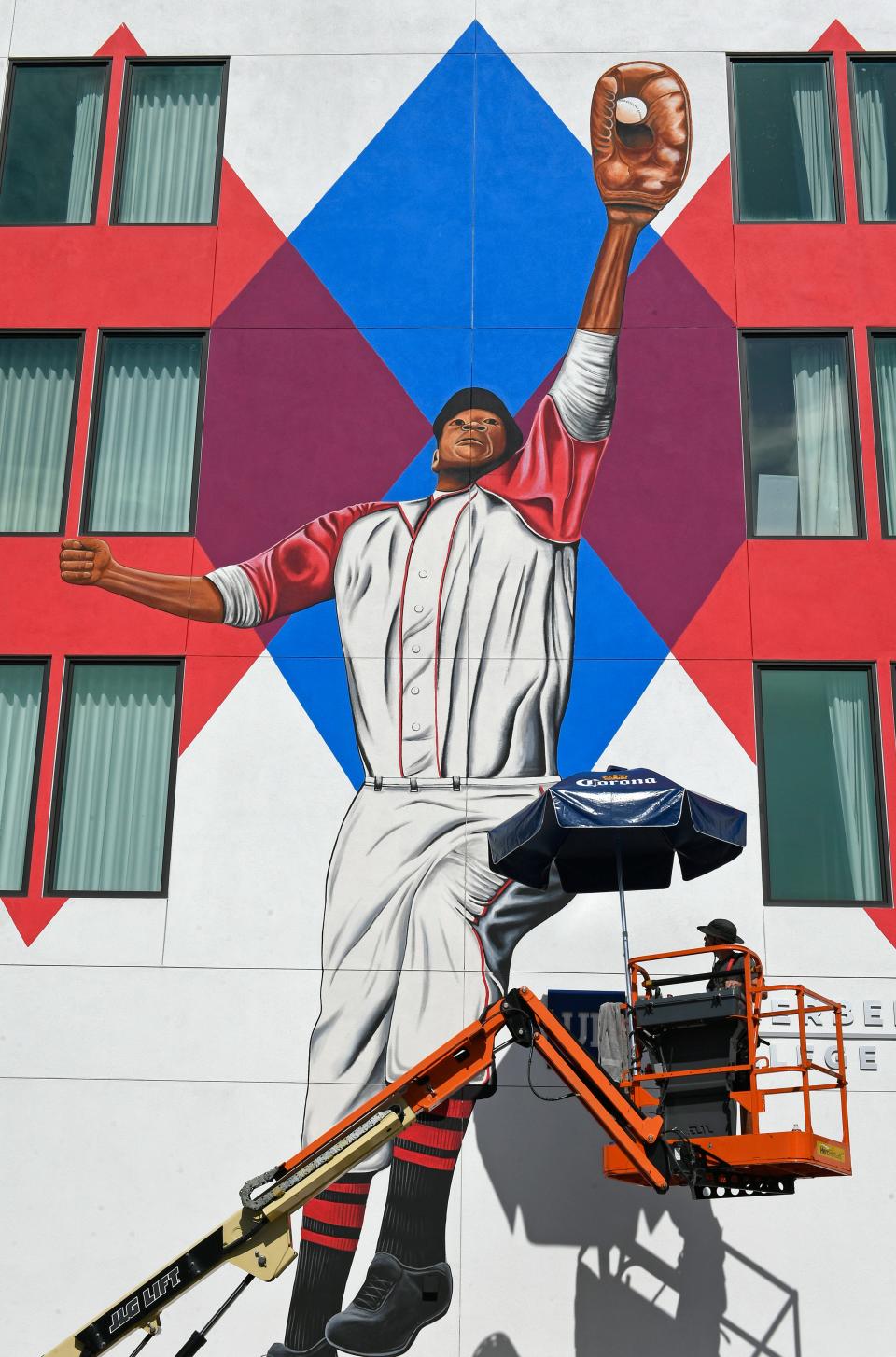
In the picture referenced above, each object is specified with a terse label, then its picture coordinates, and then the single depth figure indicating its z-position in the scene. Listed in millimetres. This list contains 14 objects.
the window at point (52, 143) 16156
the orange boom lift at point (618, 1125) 9953
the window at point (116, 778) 14180
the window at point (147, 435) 15266
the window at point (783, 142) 15789
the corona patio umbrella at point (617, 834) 11320
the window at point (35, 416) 15469
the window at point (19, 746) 14383
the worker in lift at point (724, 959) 10523
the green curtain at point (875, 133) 15844
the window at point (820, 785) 13891
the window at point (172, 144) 16062
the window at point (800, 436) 14984
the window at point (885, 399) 15234
